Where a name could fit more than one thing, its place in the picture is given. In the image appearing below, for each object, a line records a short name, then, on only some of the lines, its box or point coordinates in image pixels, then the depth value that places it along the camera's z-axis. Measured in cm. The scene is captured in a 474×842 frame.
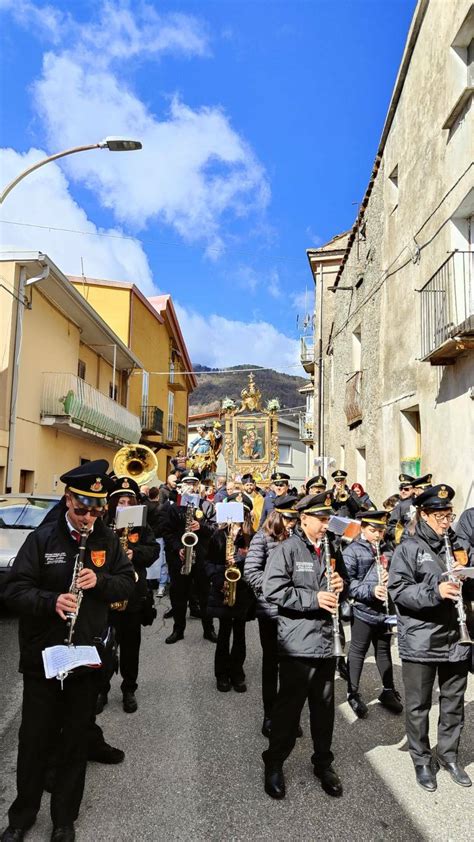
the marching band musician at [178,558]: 727
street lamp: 1044
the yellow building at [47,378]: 1539
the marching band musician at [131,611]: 500
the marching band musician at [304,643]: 377
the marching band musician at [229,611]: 572
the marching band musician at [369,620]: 521
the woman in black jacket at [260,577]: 484
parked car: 789
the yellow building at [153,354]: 2812
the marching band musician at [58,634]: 310
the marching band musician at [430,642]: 391
